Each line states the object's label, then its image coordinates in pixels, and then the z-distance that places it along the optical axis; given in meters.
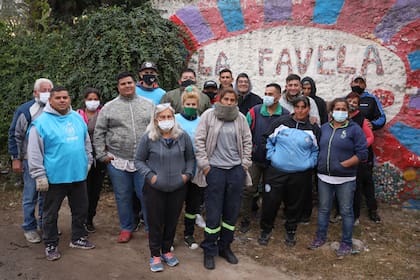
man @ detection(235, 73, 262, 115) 5.45
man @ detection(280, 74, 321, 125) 5.09
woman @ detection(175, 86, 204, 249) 4.25
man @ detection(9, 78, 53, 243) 4.63
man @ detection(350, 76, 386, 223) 5.48
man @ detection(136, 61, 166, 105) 5.29
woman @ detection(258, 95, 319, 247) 4.61
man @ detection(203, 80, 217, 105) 5.68
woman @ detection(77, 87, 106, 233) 4.98
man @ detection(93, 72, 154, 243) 4.62
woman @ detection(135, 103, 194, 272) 3.95
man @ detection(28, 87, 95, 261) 4.11
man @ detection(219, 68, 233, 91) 5.77
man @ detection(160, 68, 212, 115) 4.80
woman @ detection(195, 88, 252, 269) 4.13
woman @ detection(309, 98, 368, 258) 4.48
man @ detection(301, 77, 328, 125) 5.52
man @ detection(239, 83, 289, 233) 4.84
